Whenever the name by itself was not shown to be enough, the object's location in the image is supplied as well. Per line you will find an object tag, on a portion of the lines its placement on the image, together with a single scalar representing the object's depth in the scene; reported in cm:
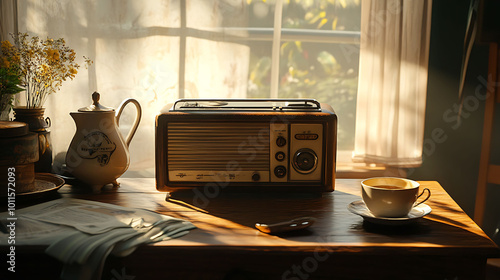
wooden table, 95
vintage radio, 124
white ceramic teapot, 129
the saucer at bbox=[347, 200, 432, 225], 104
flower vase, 136
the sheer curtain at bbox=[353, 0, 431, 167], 182
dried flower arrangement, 138
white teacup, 104
